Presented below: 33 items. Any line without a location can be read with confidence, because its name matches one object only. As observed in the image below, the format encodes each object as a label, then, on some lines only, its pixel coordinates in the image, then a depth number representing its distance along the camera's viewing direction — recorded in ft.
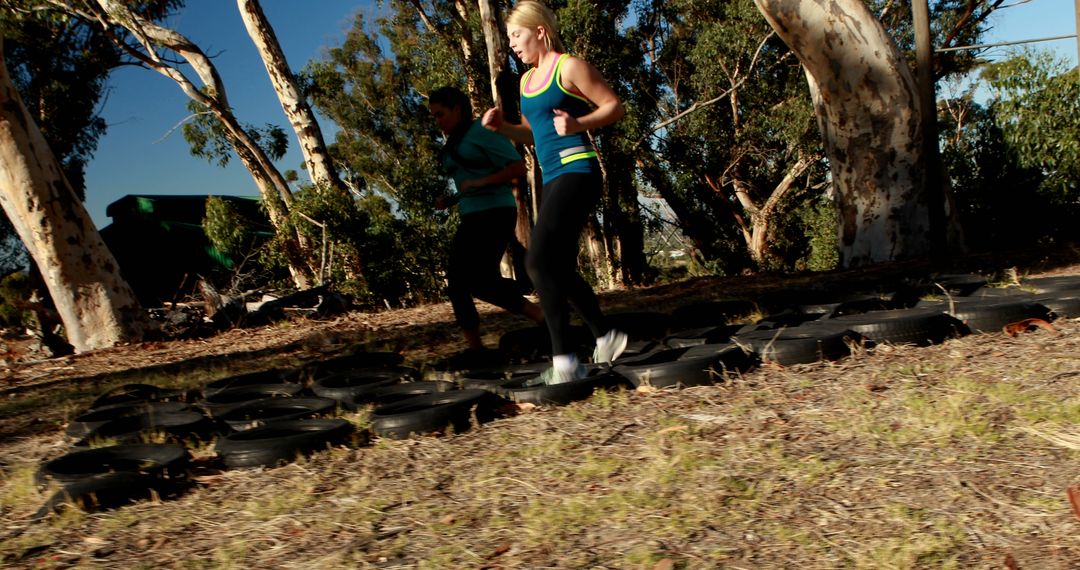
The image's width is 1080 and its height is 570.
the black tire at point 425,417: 12.47
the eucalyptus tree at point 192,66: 52.54
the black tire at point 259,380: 17.62
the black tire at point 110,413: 14.46
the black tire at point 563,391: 13.42
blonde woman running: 13.19
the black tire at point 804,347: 14.51
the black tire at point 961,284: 19.93
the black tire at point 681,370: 13.71
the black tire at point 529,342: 18.28
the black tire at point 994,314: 15.52
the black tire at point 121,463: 11.23
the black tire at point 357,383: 14.93
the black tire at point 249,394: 16.07
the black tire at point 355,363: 18.19
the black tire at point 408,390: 14.76
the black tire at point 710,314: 19.94
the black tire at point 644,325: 19.29
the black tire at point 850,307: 18.35
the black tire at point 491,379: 14.70
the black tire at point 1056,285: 17.19
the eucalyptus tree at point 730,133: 65.51
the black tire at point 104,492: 10.32
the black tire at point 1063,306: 15.88
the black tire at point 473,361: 17.56
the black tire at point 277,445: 11.70
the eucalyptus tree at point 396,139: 42.42
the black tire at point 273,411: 13.92
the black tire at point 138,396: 17.06
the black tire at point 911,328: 15.05
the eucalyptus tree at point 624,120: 63.87
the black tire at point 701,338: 16.46
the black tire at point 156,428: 13.70
